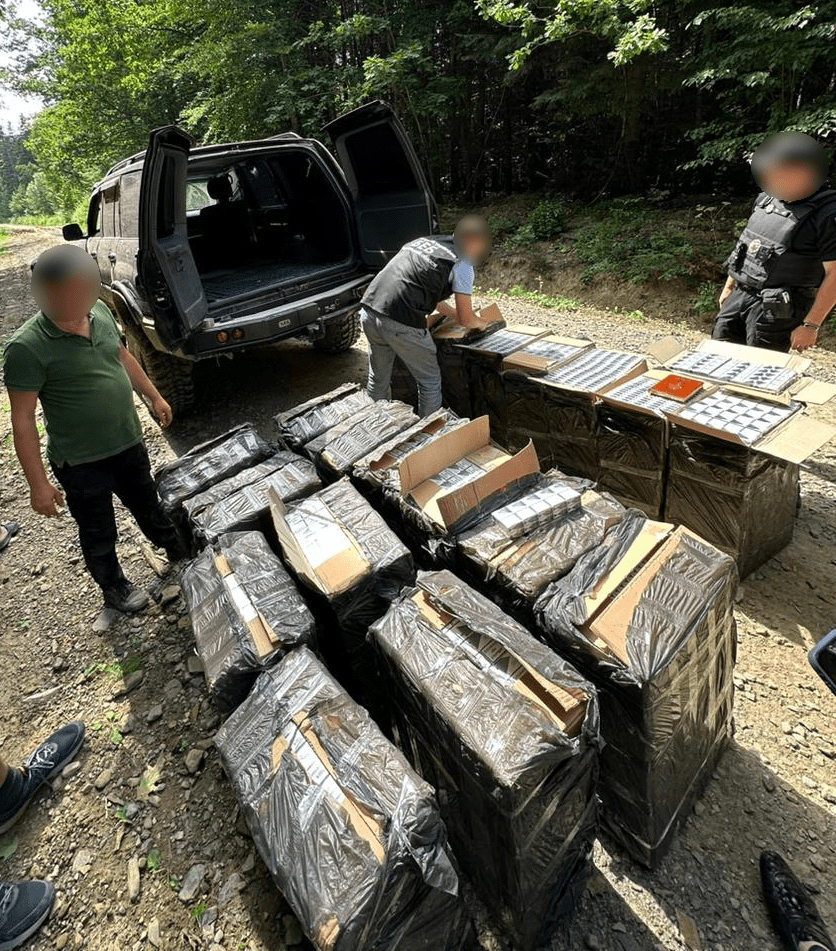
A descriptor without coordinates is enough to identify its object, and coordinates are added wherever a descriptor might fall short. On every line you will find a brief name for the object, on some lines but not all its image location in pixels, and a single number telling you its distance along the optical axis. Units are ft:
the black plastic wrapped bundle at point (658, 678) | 4.95
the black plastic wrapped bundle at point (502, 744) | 4.34
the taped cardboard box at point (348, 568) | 6.29
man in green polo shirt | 7.50
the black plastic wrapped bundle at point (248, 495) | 7.99
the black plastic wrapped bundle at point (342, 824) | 3.93
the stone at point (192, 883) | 5.84
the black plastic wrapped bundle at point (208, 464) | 9.38
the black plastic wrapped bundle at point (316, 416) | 9.93
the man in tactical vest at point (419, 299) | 11.15
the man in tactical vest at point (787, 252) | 9.21
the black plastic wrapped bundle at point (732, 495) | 8.00
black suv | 12.46
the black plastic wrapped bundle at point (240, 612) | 5.72
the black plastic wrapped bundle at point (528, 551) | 5.98
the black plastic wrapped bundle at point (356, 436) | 8.65
